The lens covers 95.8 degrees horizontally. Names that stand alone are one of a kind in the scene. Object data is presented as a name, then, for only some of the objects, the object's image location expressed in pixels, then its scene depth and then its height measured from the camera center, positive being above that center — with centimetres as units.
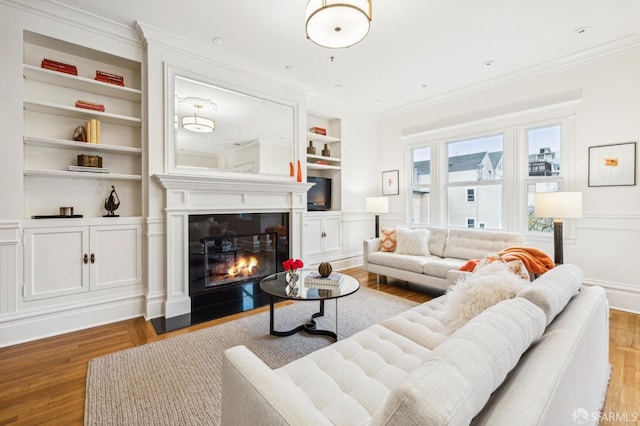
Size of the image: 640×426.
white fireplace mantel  296 +10
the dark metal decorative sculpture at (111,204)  289 +7
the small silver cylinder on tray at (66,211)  269 +0
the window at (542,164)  362 +61
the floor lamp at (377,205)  480 +10
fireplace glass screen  322 -46
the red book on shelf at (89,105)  271 +101
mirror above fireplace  315 +99
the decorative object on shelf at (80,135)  274 +73
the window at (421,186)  494 +44
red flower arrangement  251 -47
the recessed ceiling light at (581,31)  281 +179
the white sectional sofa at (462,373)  64 -48
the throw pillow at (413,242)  400 -43
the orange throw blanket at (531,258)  244 -40
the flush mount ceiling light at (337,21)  197 +136
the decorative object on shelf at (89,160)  276 +49
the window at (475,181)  418 +46
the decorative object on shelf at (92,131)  275 +77
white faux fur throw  146 -43
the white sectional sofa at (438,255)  343 -60
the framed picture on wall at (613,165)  304 +51
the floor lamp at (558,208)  280 +3
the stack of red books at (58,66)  259 +132
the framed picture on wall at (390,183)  527 +53
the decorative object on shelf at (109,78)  284 +134
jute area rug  159 -109
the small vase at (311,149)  475 +102
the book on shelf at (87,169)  269 +40
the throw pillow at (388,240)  423 -42
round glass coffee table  221 -64
